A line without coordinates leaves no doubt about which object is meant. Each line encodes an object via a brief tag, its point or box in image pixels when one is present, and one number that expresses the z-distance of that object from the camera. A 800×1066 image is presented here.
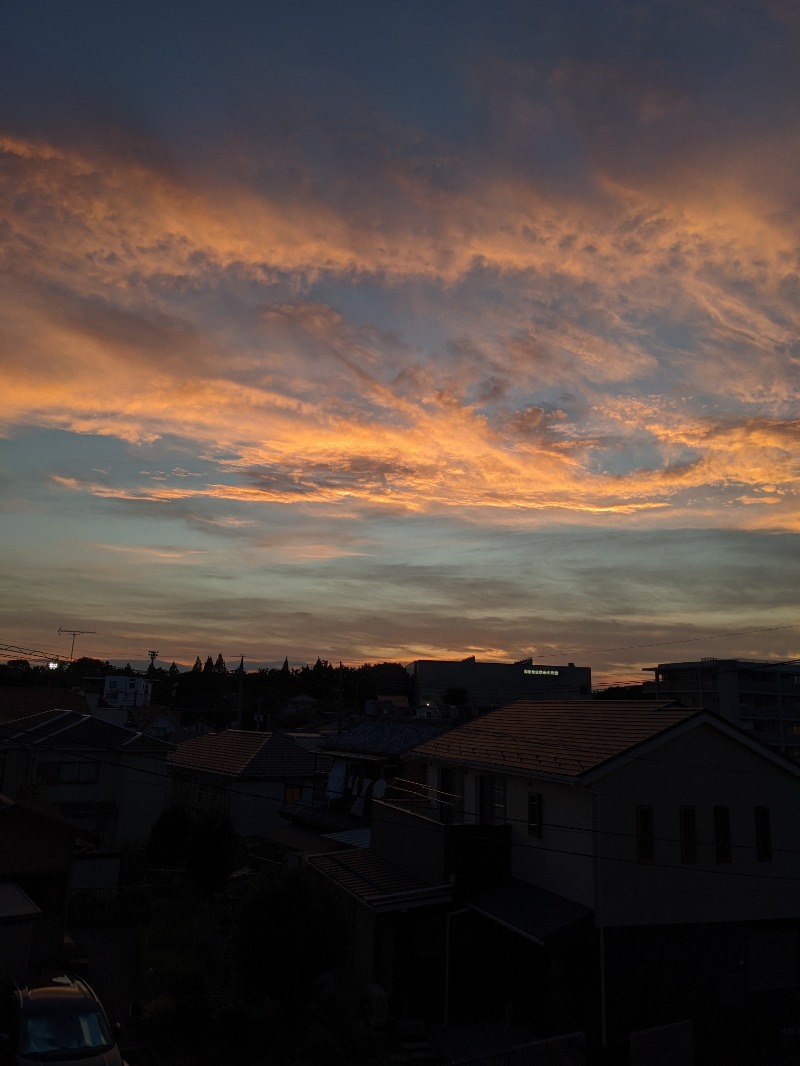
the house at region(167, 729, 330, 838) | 40.88
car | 13.02
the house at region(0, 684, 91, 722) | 64.62
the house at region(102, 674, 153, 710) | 138.50
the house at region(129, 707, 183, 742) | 81.62
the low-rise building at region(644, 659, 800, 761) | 97.50
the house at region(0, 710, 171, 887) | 38.81
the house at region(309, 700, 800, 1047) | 18.19
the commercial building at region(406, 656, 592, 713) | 108.19
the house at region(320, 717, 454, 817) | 33.97
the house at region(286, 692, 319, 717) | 132.12
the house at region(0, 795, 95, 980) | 22.05
